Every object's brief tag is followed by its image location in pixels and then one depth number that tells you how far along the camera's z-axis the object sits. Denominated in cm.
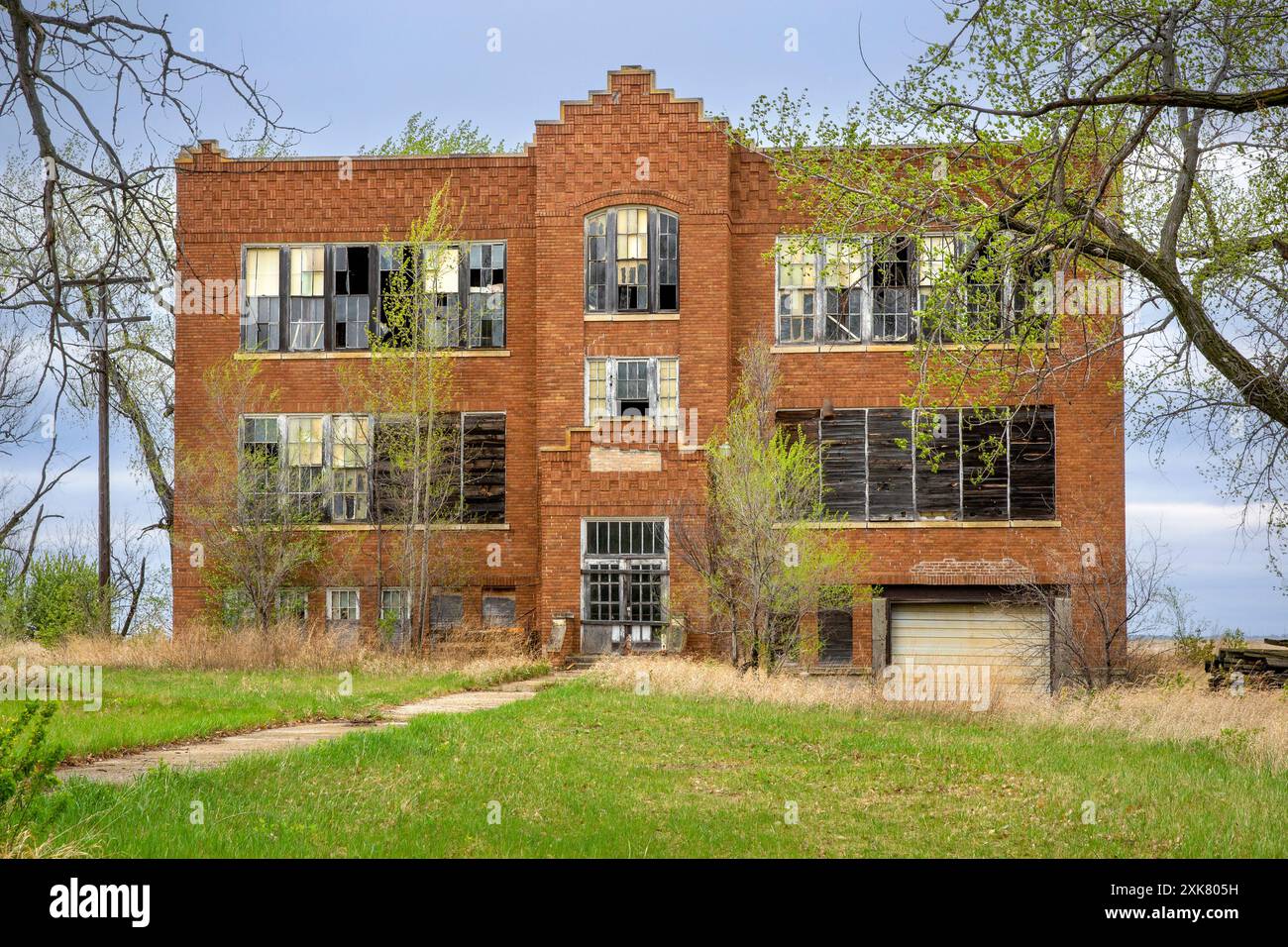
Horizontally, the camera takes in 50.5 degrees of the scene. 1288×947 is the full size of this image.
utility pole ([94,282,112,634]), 3419
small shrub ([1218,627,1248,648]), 3062
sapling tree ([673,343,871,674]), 2667
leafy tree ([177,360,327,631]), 3300
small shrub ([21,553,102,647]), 3269
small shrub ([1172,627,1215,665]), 3017
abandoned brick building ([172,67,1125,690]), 3200
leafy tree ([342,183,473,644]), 3272
